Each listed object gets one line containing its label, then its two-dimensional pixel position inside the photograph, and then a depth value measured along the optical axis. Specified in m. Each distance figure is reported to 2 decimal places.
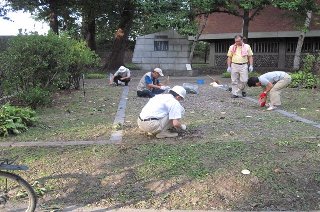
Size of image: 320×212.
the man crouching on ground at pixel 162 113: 6.06
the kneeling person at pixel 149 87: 11.52
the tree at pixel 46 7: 22.22
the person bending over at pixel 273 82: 9.53
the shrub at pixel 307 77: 14.46
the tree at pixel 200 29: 25.67
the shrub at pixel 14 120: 6.70
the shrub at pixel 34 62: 9.18
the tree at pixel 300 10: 19.61
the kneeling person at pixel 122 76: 15.88
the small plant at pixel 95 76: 20.50
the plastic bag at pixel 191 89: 13.16
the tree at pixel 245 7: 20.28
